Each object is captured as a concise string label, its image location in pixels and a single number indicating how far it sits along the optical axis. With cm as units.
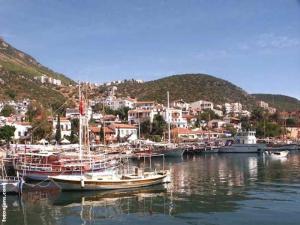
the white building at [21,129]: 10057
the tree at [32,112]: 12535
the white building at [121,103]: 17149
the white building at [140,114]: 14040
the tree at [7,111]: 13262
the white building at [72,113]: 13520
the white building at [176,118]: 14626
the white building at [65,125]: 11229
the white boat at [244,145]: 10388
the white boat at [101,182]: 3897
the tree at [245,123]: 14654
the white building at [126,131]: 11712
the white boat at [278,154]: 8506
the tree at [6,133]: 8800
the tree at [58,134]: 9040
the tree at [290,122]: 17168
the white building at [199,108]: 19818
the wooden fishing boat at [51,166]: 4500
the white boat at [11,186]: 3641
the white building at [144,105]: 16439
